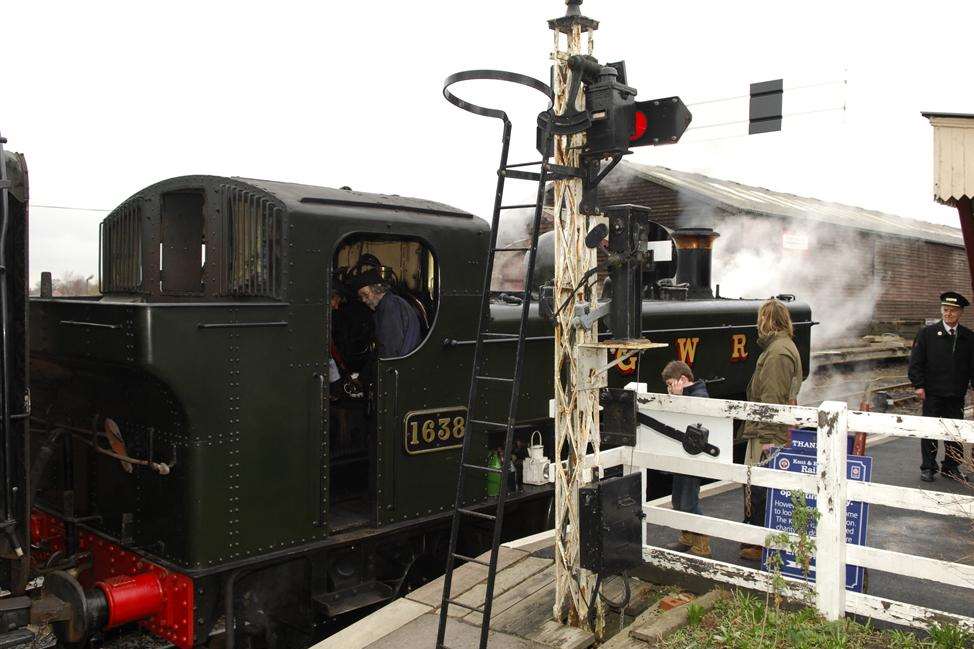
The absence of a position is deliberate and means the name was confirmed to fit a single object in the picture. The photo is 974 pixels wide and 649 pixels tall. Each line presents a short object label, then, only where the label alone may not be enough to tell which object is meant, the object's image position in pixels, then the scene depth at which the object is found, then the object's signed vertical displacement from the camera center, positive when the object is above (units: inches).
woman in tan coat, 221.5 -20.6
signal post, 167.9 -7.3
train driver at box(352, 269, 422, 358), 215.0 -3.7
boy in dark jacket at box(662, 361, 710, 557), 217.2 -46.9
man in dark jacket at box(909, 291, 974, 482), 303.0 -23.5
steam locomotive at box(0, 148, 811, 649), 175.3 -28.2
